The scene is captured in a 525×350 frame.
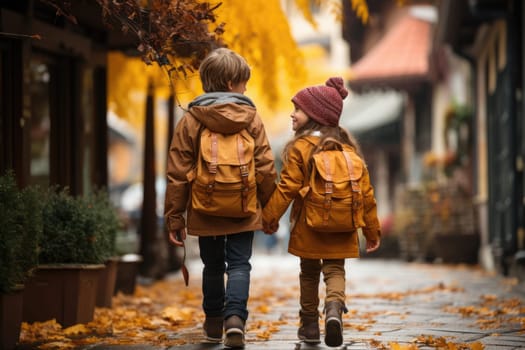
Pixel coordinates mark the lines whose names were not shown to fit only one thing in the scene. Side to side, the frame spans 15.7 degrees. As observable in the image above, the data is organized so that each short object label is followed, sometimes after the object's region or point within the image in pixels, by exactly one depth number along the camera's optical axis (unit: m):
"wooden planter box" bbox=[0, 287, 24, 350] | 9.88
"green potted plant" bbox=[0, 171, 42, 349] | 9.89
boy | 10.10
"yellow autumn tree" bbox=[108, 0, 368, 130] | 17.14
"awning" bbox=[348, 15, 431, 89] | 38.77
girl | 10.11
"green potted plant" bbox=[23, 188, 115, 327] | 12.07
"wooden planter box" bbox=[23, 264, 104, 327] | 12.07
